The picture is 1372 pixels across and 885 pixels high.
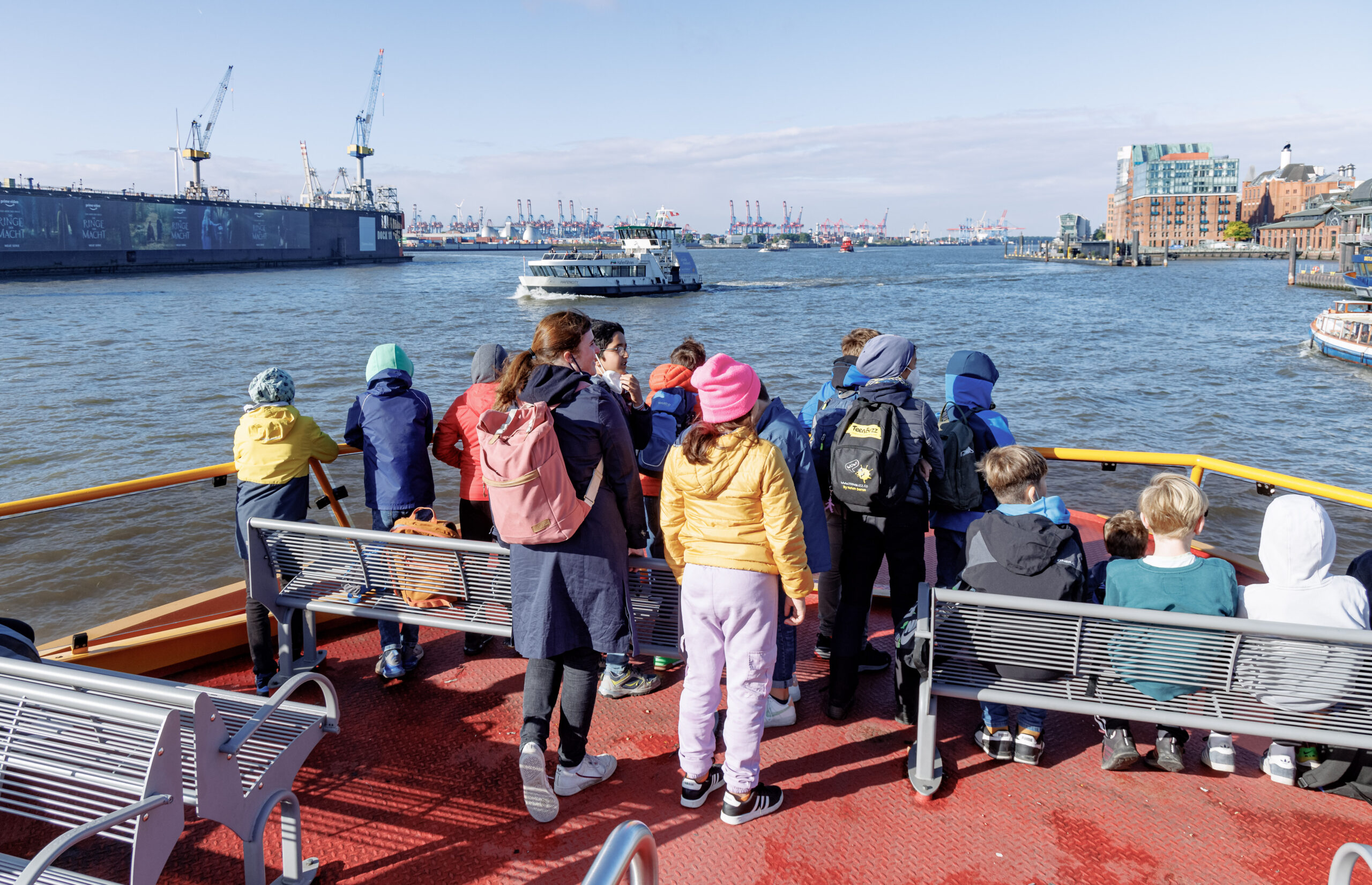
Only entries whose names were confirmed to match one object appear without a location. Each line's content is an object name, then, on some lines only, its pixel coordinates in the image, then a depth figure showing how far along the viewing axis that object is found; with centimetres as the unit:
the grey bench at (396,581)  321
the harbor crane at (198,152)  11719
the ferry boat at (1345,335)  2656
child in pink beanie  249
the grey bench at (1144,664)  246
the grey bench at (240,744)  209
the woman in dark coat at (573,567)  259
